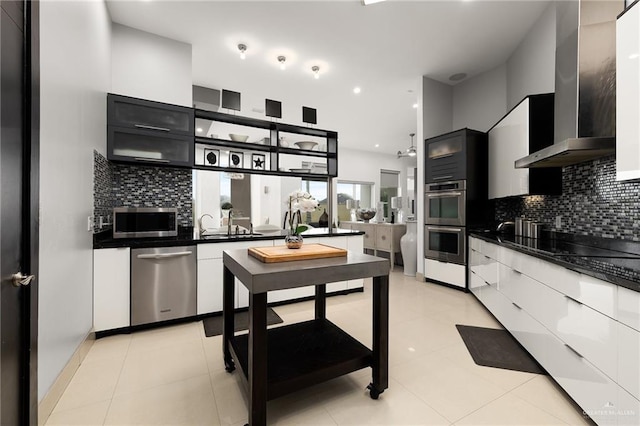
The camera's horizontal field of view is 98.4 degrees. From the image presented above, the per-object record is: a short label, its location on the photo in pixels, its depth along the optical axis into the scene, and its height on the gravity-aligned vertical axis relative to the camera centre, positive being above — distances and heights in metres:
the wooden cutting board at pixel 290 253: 1.68 -0.26
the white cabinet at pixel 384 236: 5.61 -0.50
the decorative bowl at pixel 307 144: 4.05 +1.00
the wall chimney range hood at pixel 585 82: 1.96 +1.03
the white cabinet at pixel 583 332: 1.23 -0.68
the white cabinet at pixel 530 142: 2.82 +0.76
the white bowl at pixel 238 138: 3.64 +0.99
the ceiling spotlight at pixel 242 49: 3.52 +2.11
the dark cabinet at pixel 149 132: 2.86 +0.86
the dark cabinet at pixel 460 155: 3.76 +0.81
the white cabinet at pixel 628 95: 1.48 +0.66
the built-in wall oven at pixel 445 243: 3.82 -0.45
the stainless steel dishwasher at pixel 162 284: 2.60 -0.71
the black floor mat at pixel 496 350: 2.07 -1.14
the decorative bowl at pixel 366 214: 6.12 -0.03
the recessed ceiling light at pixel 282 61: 3.81 +2.13
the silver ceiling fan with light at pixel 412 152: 6.67 +1.47
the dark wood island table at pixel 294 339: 1.39 -0.89
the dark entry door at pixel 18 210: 1.14 +0.00
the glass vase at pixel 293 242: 1.96 -0.21
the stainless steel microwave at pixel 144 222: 2.71 -0.11
